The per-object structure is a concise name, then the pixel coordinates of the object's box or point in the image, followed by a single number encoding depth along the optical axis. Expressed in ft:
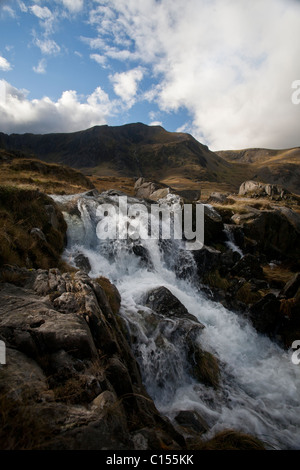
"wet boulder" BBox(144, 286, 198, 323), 32.99
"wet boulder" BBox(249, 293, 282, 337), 39.17
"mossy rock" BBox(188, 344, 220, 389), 26.84
